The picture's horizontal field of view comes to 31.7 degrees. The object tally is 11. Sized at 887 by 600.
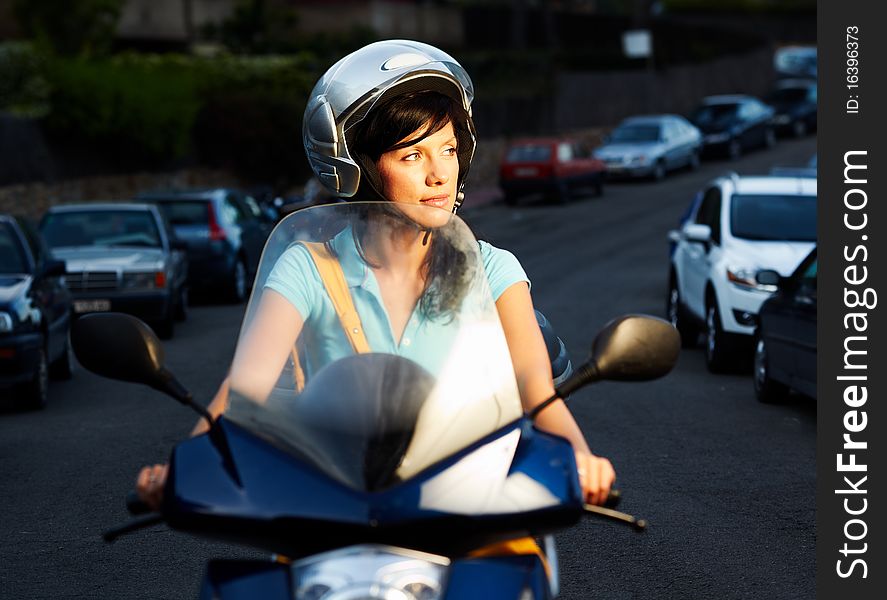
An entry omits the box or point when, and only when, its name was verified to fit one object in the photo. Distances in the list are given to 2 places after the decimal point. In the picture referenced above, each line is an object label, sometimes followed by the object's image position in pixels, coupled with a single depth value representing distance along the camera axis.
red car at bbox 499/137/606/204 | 37.25
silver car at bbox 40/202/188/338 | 17.28
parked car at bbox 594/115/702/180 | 42.34
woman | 3.39
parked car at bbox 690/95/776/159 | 46.97
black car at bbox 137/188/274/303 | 20.94
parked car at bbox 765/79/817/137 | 52.38
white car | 13.45
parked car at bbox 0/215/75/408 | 11.60
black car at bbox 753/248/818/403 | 10.62
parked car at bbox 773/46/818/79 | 70.94
